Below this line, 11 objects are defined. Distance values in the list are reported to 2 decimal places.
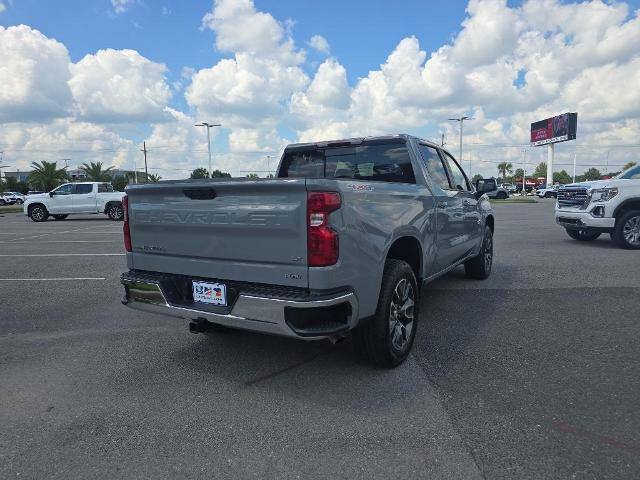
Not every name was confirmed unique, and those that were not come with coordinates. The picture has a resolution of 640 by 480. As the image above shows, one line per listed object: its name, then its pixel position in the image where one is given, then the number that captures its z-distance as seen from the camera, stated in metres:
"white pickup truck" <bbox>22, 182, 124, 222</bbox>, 20.95
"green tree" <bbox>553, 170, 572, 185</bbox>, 132.01
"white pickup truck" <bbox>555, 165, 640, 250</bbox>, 9.36
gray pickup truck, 2.94
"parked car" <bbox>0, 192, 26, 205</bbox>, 56.14
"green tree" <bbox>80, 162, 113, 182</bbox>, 61.75
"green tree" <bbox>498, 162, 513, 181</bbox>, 124.62
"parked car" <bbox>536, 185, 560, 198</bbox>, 60.78
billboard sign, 66.19
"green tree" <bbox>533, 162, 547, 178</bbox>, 140.62
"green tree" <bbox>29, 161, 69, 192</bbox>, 61.19
